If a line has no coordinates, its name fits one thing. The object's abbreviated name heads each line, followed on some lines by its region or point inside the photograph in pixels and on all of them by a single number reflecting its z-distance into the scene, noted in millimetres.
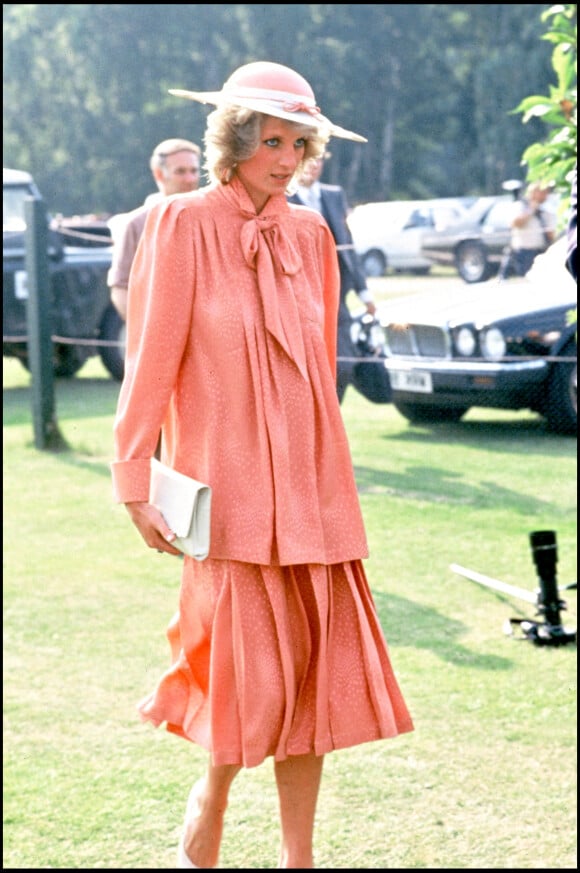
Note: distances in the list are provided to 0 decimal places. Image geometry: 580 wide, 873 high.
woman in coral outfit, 3193
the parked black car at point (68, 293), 14023
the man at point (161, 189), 6801
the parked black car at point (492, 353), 10312
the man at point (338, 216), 8078
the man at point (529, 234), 12992
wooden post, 10688
